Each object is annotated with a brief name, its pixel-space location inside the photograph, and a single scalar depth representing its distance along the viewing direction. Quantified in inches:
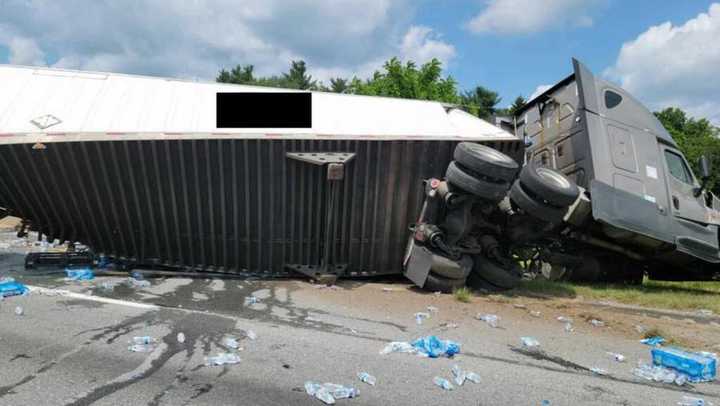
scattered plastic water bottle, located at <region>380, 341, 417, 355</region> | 153.8
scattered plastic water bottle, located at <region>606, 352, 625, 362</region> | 157.6
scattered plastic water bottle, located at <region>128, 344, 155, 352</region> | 141.0
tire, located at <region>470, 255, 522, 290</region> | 257.0
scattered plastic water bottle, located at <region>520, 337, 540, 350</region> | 167.4
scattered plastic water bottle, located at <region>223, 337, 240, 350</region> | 148.5
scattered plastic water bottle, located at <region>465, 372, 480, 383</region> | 132.0
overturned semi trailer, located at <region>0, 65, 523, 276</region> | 225.1
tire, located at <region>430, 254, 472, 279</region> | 240.1
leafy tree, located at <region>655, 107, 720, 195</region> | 1492.4
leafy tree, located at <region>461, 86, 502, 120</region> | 1663.4
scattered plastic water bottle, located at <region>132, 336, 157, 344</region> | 146.7
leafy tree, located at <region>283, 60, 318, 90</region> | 1894.7
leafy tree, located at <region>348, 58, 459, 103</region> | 1085.8
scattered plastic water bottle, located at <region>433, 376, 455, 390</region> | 126.8
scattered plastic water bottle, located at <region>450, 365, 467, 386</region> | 130.6
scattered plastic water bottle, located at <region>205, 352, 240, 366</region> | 134.4
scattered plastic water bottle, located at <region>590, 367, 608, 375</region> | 143.4
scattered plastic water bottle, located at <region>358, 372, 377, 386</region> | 127.5
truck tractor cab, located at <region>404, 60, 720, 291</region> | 236.8
